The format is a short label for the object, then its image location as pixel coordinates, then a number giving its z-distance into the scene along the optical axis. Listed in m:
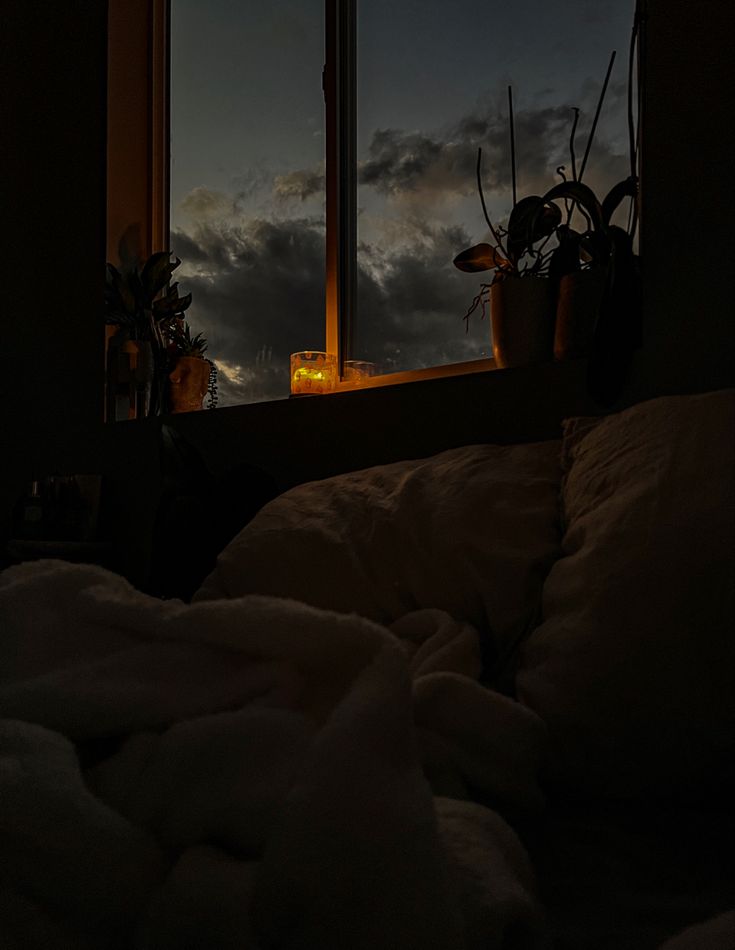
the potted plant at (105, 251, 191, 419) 2.28
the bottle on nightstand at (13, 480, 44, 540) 2.02
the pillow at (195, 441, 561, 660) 0.79
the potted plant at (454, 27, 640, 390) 1.30
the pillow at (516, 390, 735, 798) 0.56
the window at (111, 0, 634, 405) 1.72
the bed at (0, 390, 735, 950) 0.36
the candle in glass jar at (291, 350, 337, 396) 1.94
